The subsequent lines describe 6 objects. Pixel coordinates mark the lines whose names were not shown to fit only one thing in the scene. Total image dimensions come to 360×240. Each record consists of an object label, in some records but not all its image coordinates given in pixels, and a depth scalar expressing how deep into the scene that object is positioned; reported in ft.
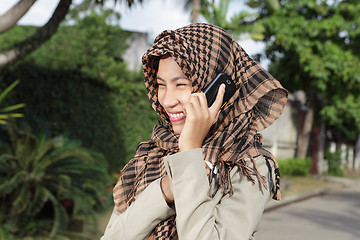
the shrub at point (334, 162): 73.61
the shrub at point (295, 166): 56.59
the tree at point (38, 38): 15.31
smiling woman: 4.78
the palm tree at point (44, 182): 19.36
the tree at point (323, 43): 51.31
